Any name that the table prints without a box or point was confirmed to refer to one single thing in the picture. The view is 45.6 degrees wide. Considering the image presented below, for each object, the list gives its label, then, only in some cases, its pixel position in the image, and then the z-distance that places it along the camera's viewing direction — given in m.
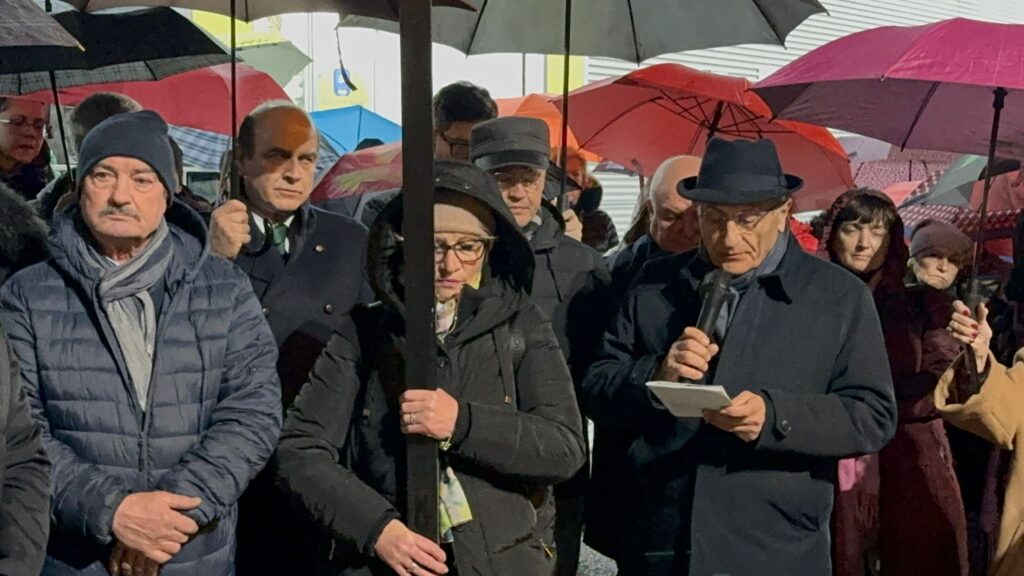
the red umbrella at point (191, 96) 6.96
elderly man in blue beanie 2.88
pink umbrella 4.07
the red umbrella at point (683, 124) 5.77
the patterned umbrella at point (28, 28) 2.72
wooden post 2.46
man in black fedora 3.26
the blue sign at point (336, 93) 14.24
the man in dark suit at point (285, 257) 3.70
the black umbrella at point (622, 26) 5.04
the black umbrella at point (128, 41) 4.85
